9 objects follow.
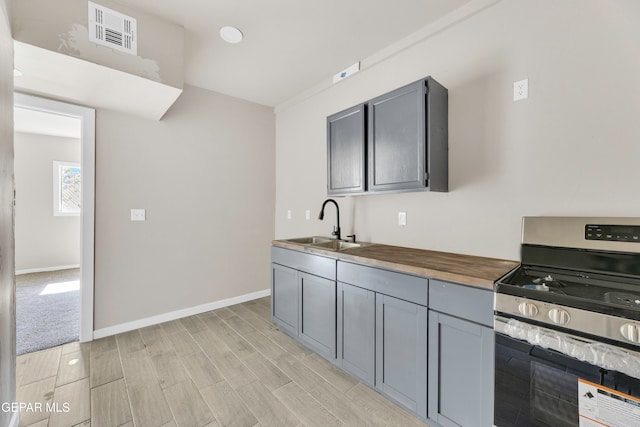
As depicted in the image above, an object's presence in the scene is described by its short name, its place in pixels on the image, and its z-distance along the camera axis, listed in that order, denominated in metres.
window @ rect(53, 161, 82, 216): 5.09
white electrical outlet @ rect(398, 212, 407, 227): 2.31
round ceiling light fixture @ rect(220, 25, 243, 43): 2.17
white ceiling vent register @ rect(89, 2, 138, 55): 1.83
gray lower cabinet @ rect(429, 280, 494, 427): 1.27
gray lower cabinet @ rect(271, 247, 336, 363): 2.10
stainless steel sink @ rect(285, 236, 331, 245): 2.88
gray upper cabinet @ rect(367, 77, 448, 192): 1.81
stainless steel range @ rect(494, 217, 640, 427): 0.96
